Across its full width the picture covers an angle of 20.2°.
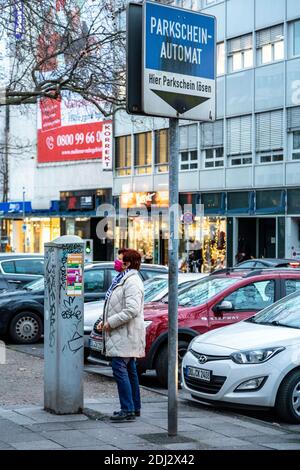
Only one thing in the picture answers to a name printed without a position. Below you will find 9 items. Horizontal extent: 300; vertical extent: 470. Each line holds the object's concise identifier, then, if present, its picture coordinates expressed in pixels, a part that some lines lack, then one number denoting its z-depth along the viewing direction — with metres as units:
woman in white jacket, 8.51
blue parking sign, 7.50
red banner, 44.53
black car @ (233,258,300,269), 21.06
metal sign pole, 7.65
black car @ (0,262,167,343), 16.36
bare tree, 16.03
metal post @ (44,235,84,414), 8.82
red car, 11.49
